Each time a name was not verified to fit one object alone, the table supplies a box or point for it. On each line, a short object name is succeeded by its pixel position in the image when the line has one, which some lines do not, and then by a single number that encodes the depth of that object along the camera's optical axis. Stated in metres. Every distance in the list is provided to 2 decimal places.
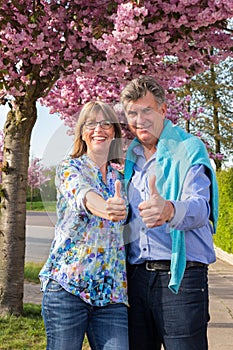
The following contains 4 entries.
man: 2.44
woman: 2.49
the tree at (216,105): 21.62
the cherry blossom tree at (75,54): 4.63
